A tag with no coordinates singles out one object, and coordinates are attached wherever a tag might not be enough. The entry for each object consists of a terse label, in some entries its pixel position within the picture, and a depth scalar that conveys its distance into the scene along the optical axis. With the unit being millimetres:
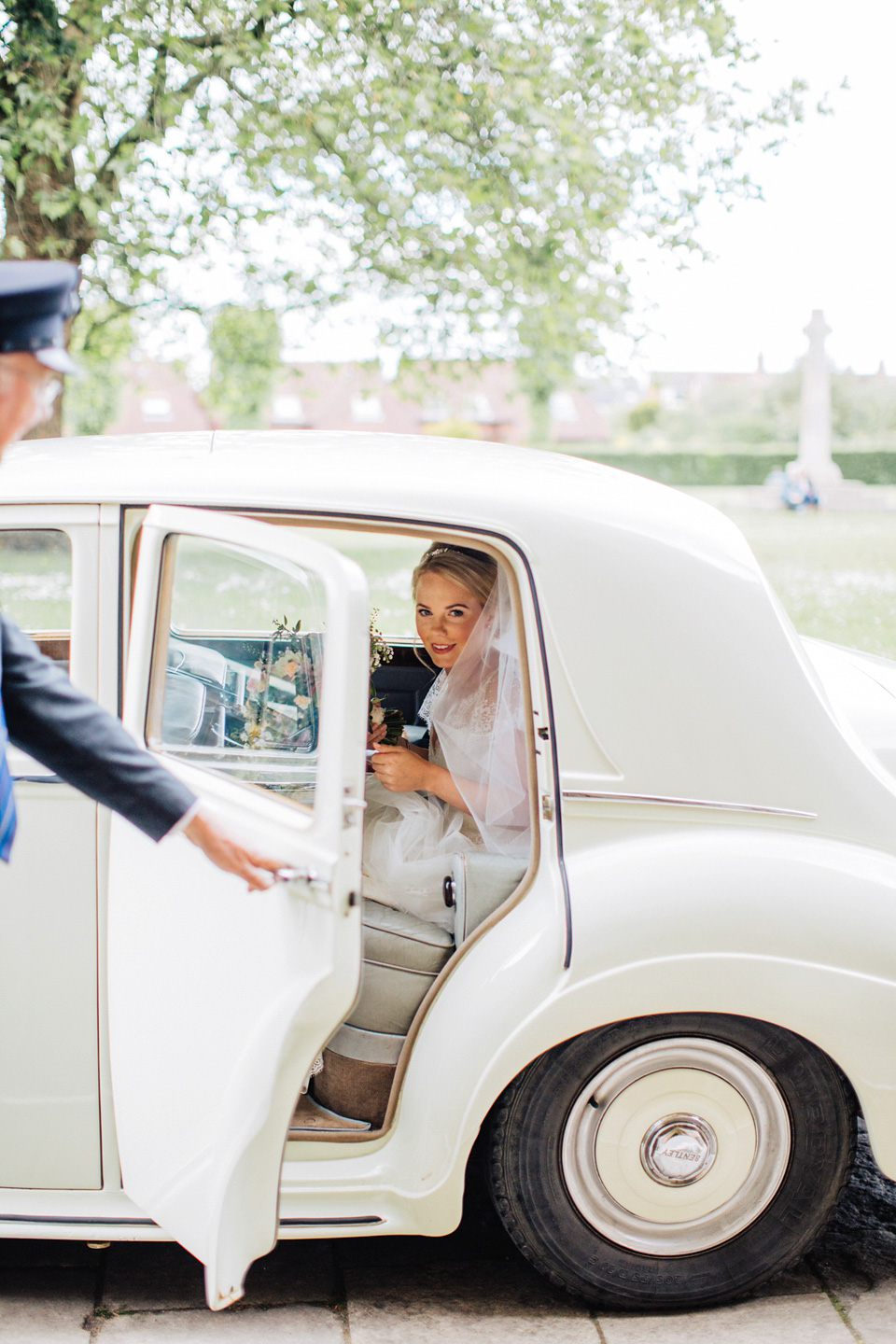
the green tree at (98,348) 13522
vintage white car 2301
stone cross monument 34844
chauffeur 1795
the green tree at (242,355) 15656
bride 2725
